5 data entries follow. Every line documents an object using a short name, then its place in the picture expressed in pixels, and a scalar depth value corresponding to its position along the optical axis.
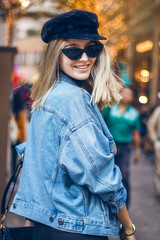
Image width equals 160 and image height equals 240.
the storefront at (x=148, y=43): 13.58
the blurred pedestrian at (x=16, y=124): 6.28
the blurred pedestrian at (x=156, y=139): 5.87
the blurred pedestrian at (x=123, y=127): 4.82
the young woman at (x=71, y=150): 1.59
